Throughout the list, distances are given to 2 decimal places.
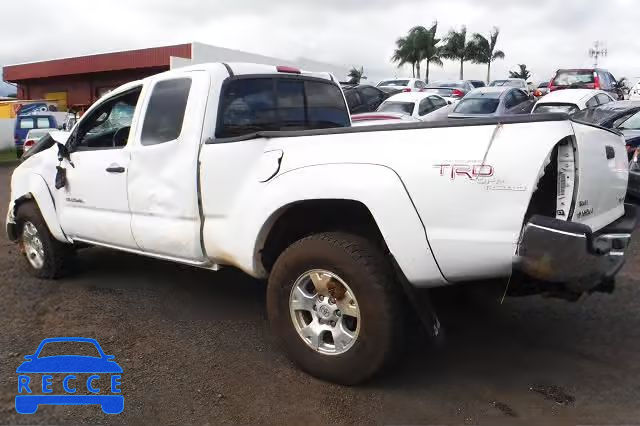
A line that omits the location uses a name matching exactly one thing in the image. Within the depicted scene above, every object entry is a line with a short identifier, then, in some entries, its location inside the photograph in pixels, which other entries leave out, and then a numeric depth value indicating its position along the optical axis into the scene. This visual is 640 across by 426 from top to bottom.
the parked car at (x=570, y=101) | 12.50
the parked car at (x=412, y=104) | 15.11
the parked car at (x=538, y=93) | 19.08
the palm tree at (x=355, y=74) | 43.76
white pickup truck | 2.91
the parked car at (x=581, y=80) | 19.03
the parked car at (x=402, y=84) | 26.92
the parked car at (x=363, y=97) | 16.53
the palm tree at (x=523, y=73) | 61.84
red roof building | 28.17
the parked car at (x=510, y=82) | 26.95
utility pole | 64.44
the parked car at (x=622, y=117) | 7.92
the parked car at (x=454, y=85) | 26.18
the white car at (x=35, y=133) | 19.10
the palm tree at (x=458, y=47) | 49.00
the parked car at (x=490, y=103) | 14.06
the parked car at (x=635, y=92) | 21.27
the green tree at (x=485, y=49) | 49.30
